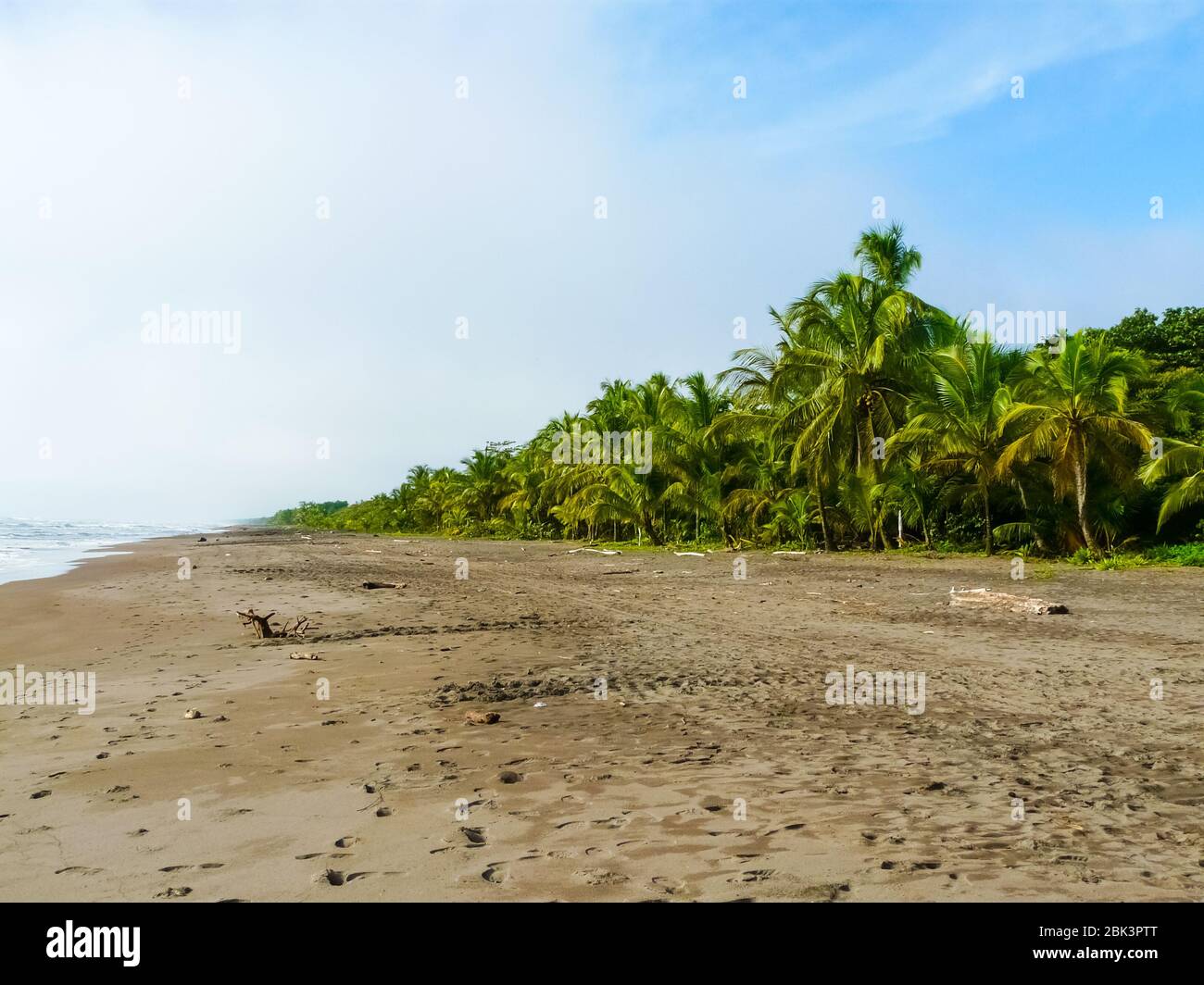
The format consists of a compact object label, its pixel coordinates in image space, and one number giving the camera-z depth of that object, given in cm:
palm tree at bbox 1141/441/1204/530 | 2028
